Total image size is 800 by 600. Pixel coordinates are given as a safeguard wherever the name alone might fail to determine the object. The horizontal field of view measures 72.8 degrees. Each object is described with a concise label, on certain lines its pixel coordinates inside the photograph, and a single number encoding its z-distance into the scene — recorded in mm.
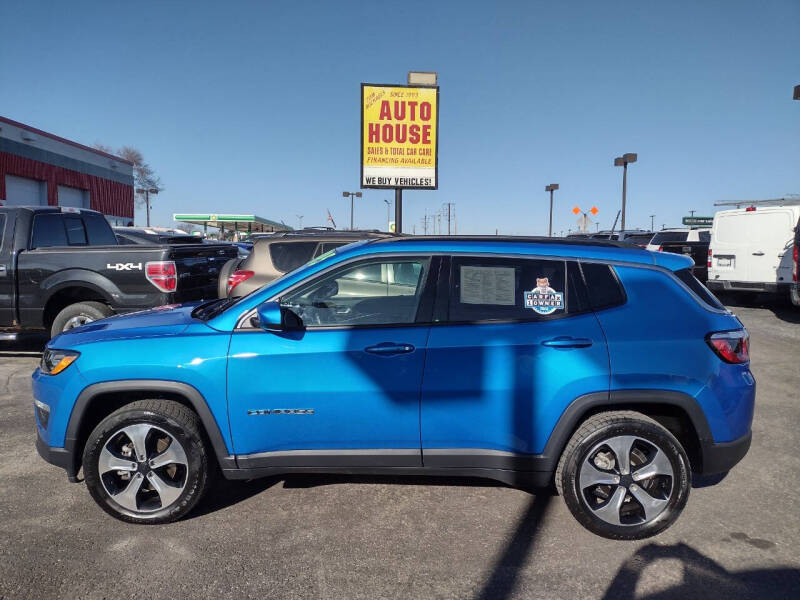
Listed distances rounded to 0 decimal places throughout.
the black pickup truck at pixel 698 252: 15781
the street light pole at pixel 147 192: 63872
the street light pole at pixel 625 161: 29953
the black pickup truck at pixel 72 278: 6410
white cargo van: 11289
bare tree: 70438
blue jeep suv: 3025
